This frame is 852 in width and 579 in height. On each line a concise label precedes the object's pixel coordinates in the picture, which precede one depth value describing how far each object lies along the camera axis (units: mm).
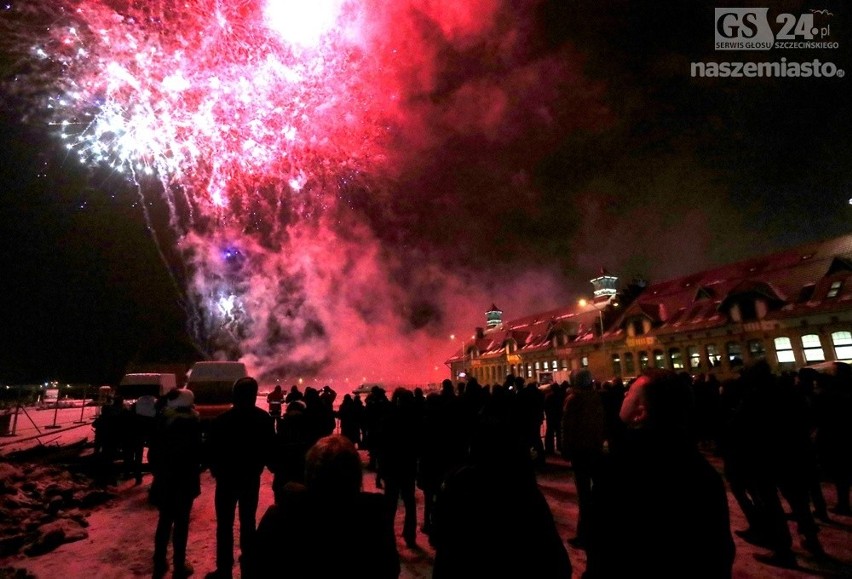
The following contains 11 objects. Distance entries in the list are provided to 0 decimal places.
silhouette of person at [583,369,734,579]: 2010
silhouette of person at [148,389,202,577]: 5363
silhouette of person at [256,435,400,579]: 2068
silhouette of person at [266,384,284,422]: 22133
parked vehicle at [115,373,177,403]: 20844
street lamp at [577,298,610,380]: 40125
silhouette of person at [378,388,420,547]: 6527
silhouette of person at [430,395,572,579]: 2176
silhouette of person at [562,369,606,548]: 6172
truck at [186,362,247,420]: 15766
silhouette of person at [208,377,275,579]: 4969
